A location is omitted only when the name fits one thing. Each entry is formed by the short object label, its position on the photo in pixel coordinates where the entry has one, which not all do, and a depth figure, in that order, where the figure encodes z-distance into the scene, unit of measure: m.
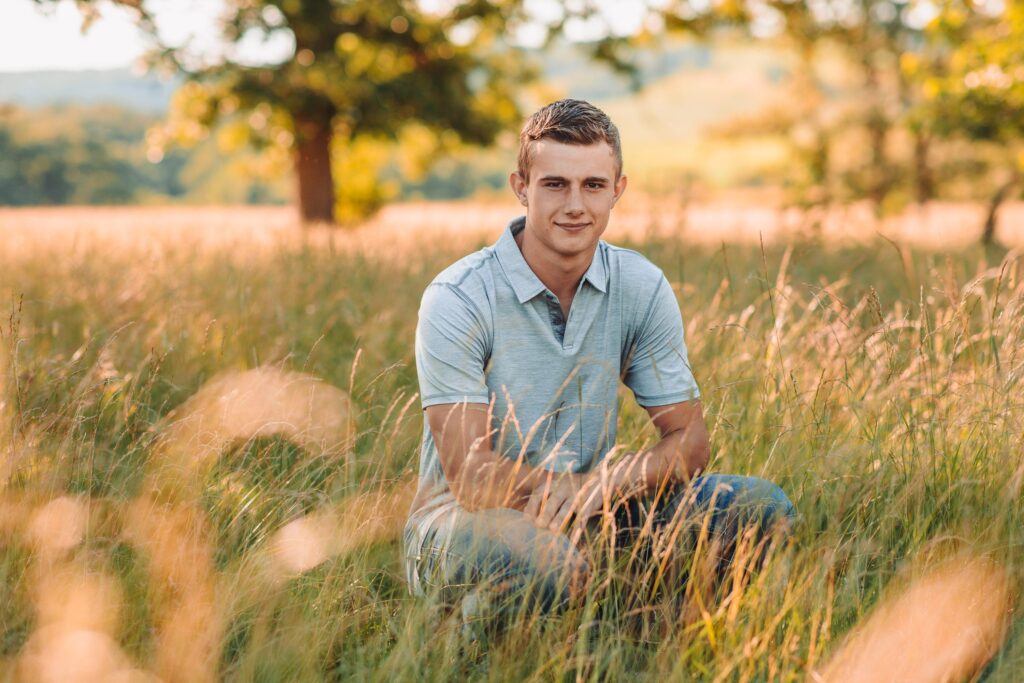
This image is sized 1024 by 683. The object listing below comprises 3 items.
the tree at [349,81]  12.69
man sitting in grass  2.29
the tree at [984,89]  7.31
